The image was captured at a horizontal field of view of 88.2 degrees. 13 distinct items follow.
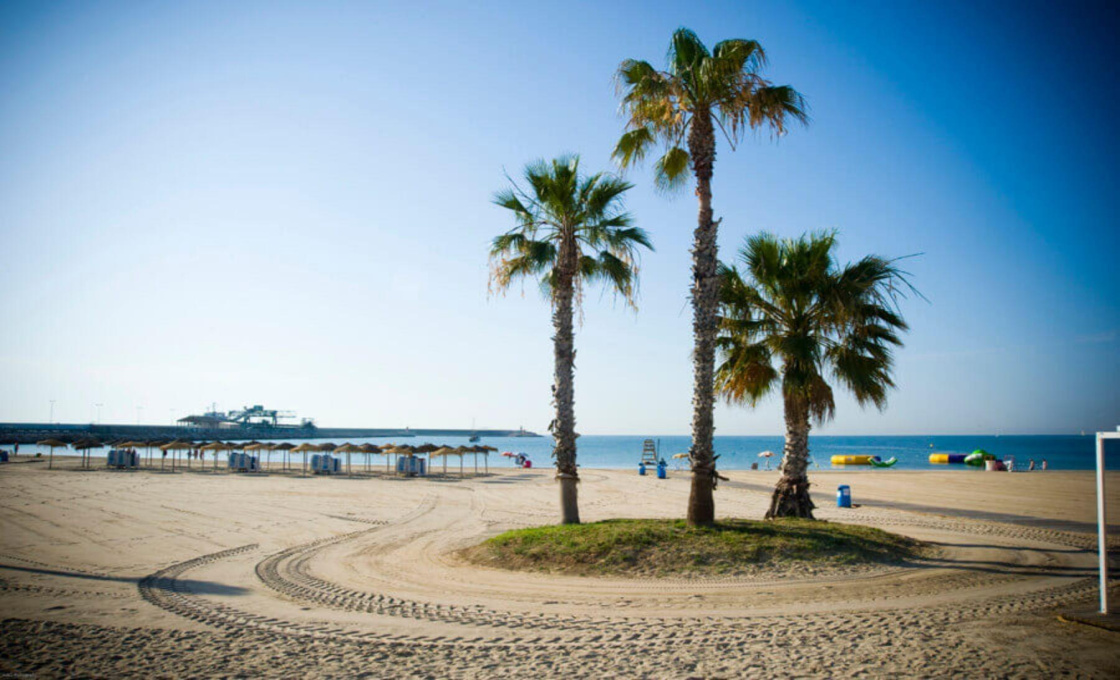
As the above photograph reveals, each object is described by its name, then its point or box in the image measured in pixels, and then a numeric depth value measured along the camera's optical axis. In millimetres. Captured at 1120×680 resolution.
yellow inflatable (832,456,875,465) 51875
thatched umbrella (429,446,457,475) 33088
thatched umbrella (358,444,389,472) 37406
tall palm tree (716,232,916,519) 12117
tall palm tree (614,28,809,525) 10703
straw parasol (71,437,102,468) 37672
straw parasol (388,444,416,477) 34759
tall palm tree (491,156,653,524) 12148
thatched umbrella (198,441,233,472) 36603
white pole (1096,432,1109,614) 6204
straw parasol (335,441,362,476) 35844
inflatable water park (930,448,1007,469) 38994
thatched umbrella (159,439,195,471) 39156
